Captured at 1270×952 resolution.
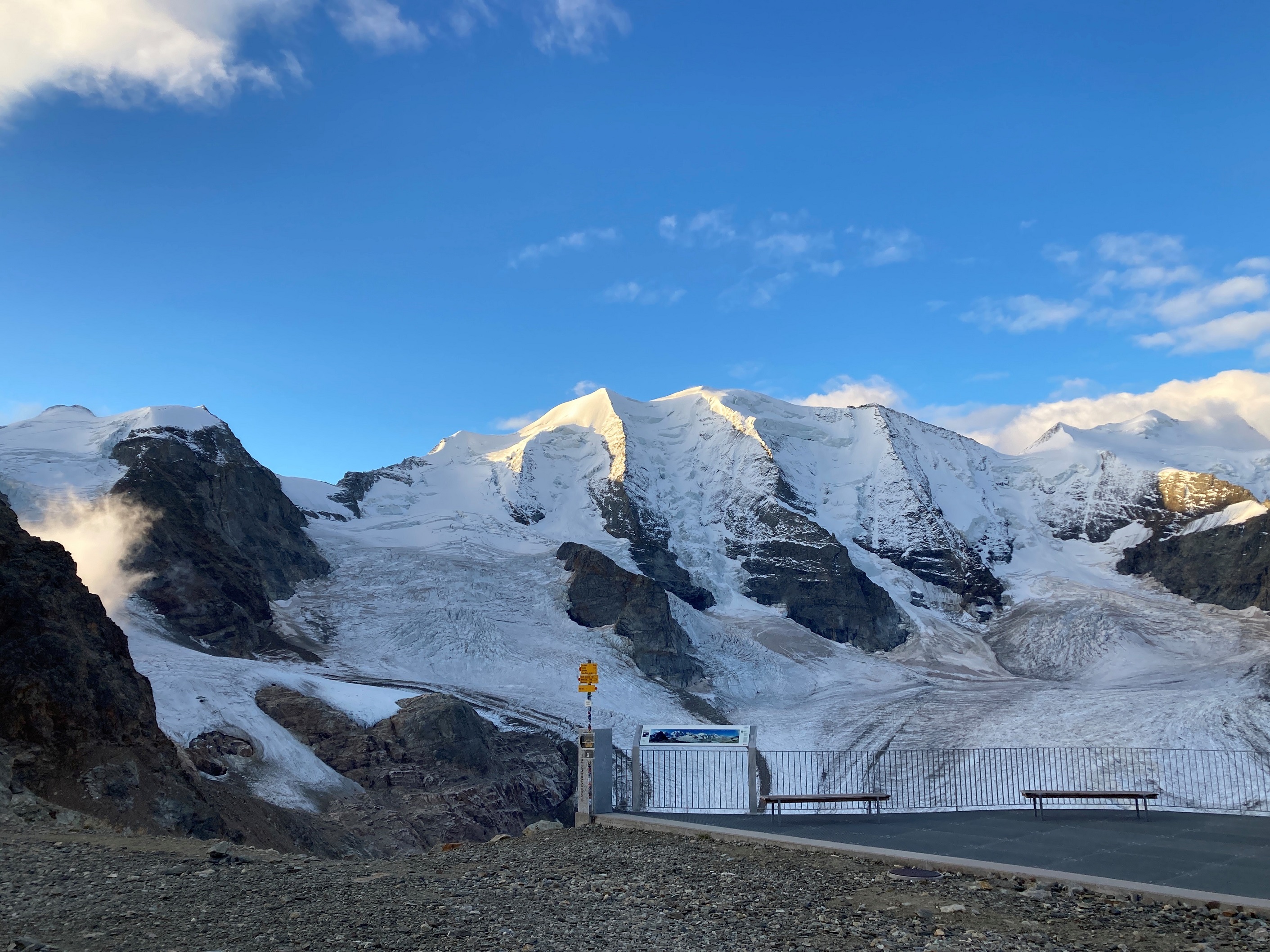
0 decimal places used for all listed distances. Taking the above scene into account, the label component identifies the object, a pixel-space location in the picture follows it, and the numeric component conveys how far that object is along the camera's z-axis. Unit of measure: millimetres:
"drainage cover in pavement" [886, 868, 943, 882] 11223
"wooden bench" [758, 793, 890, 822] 17156
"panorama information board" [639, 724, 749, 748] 18297
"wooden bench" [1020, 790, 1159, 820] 16812
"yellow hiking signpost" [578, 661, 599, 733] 18609
